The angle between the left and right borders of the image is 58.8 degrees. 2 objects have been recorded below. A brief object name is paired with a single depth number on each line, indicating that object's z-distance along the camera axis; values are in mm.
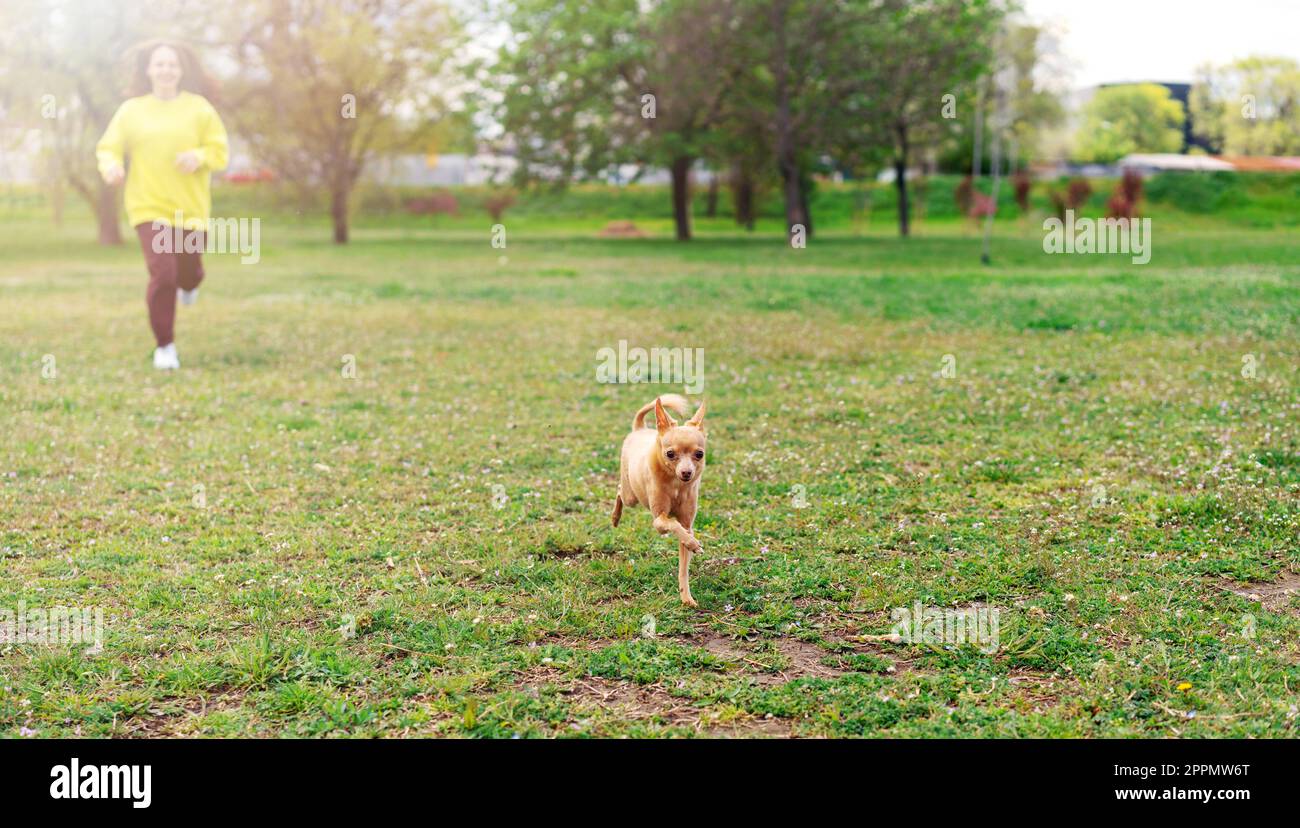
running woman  12664
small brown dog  5613
